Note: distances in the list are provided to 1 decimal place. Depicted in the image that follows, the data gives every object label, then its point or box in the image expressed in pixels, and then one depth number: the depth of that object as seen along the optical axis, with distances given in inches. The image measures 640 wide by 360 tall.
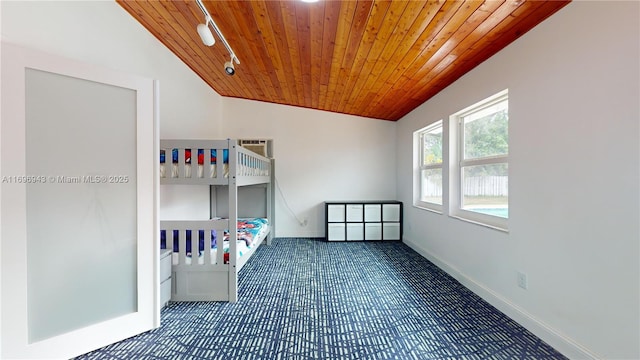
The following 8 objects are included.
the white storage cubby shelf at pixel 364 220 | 155.1
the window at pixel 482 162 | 79.7
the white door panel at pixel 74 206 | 49.1
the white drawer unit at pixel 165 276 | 71.7
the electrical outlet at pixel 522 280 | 66.8
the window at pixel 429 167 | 125.9
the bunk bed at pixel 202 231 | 78.7
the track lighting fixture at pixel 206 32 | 62.8
